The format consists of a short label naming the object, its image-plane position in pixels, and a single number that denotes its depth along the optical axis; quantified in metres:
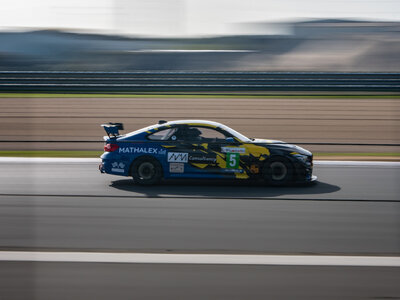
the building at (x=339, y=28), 53.91
